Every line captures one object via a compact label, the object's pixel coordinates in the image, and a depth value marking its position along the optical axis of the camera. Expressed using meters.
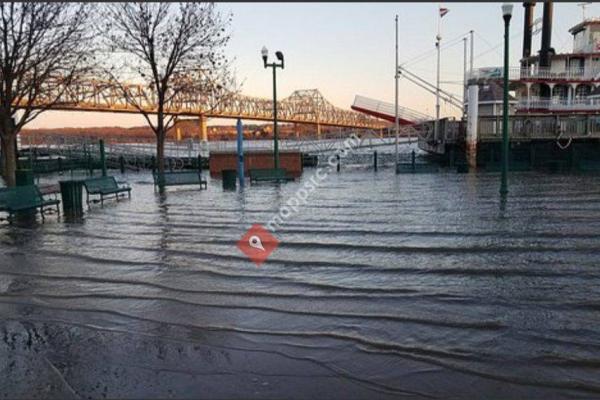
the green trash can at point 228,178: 23.42
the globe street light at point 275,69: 25.58
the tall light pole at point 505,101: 16.27
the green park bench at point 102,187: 18.36
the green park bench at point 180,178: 23.19
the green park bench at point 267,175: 25.41
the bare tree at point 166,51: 24.52
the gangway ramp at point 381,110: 48.32
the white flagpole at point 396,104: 35.97
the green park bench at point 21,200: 14.23
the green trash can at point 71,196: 16.41
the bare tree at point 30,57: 16.81
